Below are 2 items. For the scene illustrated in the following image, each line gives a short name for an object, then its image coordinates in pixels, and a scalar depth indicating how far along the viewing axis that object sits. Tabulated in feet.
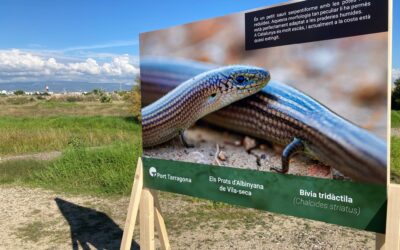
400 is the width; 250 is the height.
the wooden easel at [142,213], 11.05
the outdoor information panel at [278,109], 6.95
